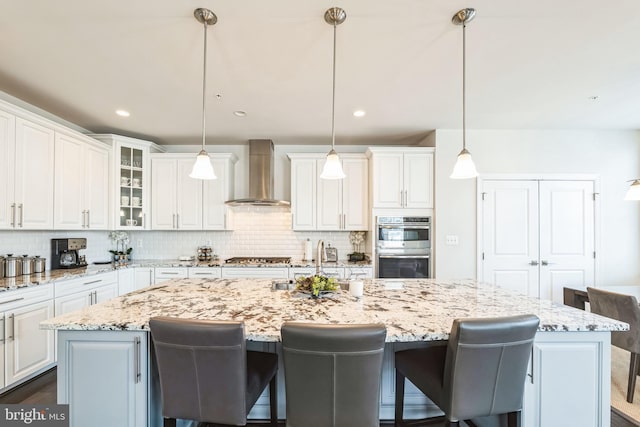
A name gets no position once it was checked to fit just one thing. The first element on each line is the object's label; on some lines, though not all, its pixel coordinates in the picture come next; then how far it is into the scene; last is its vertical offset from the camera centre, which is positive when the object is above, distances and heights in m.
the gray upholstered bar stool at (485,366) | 1.23 -0.65
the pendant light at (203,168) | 2.05 +0.35
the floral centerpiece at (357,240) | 4.37 -0.34
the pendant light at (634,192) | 2.67 +0.25
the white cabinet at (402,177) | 3.88 +0.55
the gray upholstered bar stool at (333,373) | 1.13 -0.63
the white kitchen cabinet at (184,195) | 4.14 +0.32
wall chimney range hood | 4.20 +0.68
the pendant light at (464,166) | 2.03 +0.37
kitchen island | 1.43 -0.72
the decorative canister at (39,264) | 2.89 -0.49
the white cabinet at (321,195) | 4.16 +0.32
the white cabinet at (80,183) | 3.09 +0.39
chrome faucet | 2.42 -0.33
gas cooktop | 3.93 -0.62
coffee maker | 3.24 -0.43
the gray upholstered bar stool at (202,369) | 1.21 -0.66
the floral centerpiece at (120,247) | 4.13 -0.45
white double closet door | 3.82 -0.23
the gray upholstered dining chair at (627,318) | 2.21 -0.79
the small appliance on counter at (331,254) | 4.17 -0.54
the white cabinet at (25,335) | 2.32 -1.01
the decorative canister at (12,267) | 2.66 -0.48
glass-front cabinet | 3.85 +0.50
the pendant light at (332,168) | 2.06 +0.35
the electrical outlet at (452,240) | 3.83 -0.30
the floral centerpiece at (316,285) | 1.97 -0.48
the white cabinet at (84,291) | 2.76 -0.79
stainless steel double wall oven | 3.80 -0.39
